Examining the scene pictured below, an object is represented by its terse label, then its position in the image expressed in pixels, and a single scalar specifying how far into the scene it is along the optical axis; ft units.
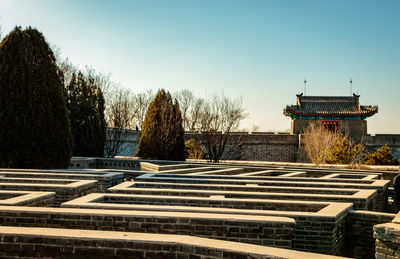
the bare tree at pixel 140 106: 102.73
